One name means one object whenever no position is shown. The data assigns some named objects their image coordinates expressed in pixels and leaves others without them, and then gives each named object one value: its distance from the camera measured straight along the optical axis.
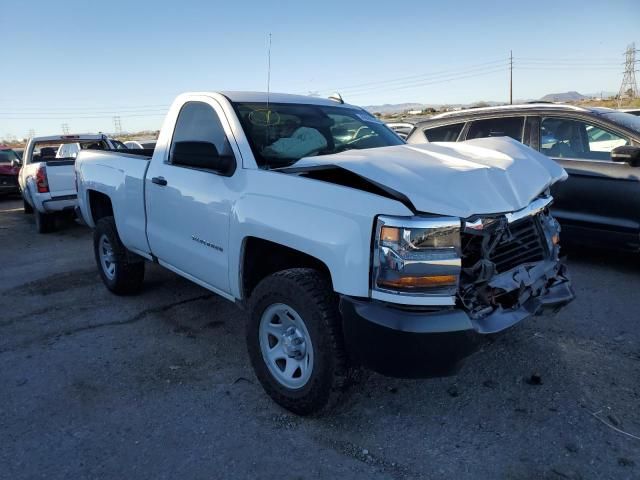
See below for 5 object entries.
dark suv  5.27
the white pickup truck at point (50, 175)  9.02
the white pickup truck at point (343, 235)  2.50
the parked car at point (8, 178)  14.51
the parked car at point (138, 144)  13.75
